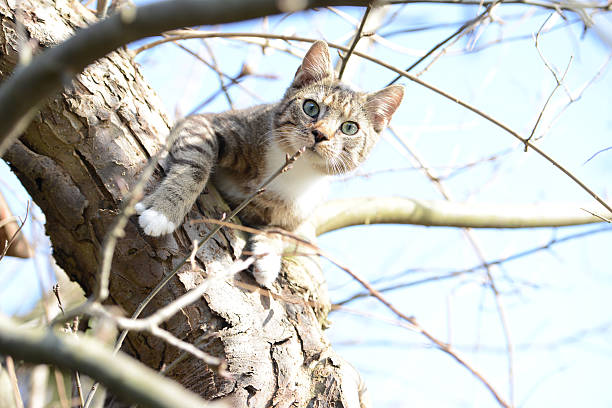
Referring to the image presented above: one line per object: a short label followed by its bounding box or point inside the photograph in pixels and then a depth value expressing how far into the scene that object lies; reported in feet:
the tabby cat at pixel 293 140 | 12.46
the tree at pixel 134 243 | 9.12
